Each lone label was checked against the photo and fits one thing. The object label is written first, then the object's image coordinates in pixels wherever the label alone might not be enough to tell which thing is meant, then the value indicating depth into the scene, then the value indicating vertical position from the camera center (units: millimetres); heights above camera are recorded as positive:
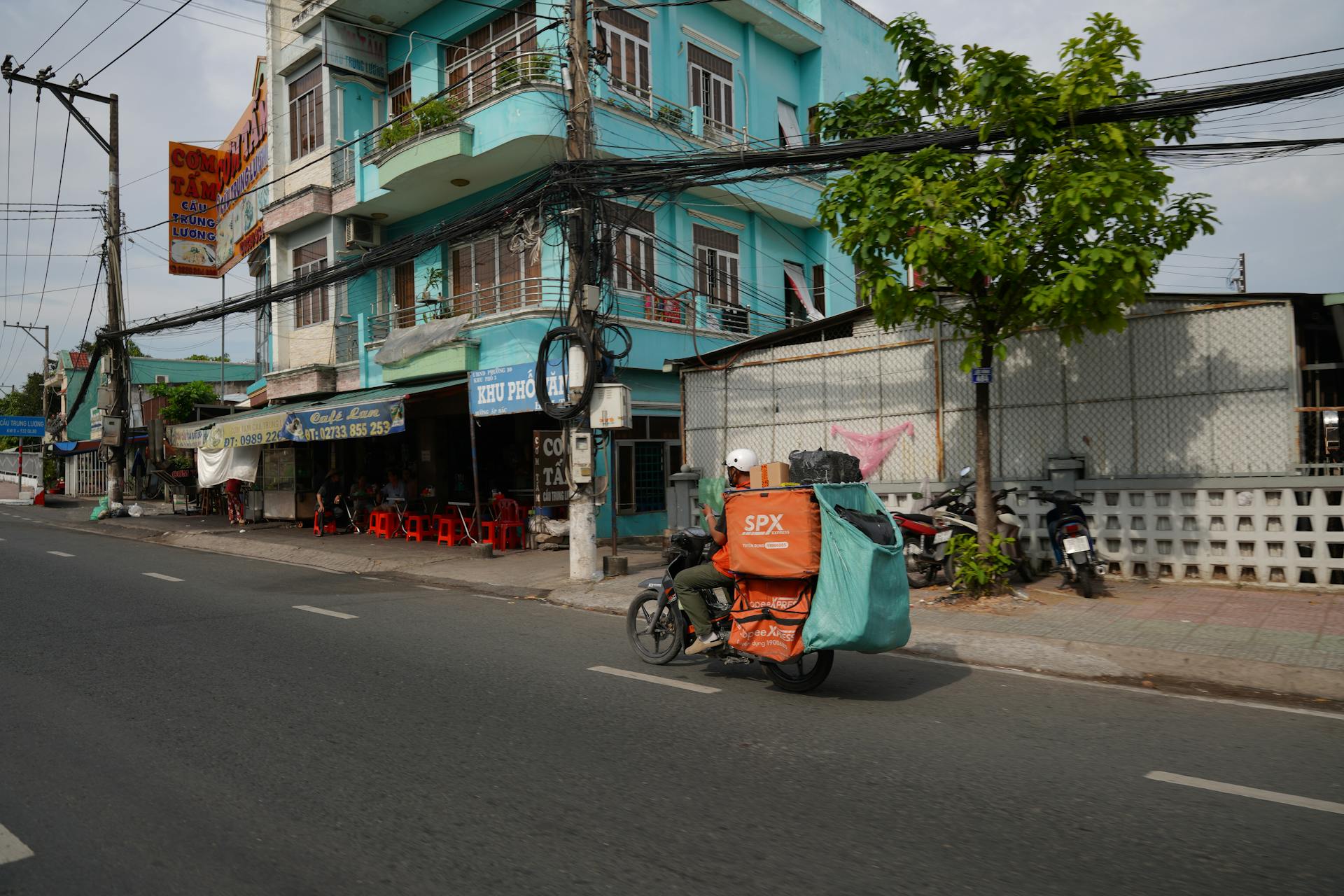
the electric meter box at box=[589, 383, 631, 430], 11719 +812
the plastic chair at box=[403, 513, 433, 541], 18234 -1125
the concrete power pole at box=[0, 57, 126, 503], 26031 +6961
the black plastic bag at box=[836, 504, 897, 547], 5770 -397
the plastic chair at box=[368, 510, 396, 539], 19078 -1092
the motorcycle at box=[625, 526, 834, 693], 6258 -1267
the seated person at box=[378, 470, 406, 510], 19469 -423
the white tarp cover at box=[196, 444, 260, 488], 23344 +254
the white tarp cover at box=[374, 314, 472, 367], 17156 +2632
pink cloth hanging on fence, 12312 +269
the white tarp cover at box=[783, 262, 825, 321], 21266 +4267
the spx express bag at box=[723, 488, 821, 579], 5844 -443
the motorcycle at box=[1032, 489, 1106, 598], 9211 -849
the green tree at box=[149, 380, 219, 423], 35750 +3157
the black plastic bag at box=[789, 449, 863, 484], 6332 -11
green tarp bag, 5578 -815
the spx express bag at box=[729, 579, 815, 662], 5957 -1023
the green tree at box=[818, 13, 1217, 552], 8039 +2416
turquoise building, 16391 +5747
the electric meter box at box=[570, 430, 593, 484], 11727 +145
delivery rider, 6512 -810
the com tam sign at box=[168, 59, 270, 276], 24703 +7995
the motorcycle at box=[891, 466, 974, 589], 10383 -824
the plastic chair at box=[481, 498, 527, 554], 16281 -1024
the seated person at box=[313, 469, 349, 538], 19906 -494
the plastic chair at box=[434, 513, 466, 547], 17219 -1156
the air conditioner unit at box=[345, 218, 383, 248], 20203 +5461
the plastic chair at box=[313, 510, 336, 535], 19797 -1117
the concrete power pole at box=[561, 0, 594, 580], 11781 +3112
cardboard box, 6230 -59
